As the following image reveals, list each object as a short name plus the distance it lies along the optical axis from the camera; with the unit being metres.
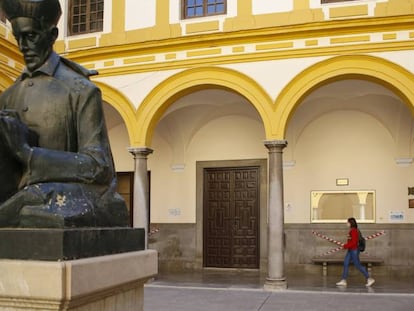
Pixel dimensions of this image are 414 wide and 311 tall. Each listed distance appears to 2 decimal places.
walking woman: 11.90
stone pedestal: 2.11
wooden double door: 15.02
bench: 13.71
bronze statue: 2.39
